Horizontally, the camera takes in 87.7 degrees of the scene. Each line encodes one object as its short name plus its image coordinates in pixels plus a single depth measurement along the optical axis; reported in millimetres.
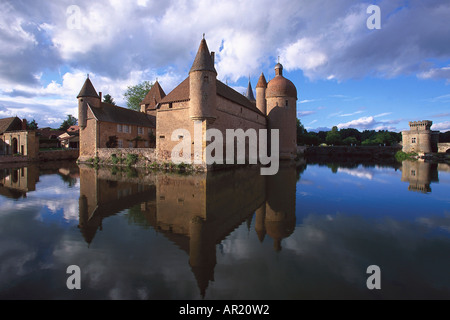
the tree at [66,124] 61291
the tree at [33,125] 54278
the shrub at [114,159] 23984
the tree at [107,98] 53678
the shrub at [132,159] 23016
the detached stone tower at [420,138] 40094
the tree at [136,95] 47250
